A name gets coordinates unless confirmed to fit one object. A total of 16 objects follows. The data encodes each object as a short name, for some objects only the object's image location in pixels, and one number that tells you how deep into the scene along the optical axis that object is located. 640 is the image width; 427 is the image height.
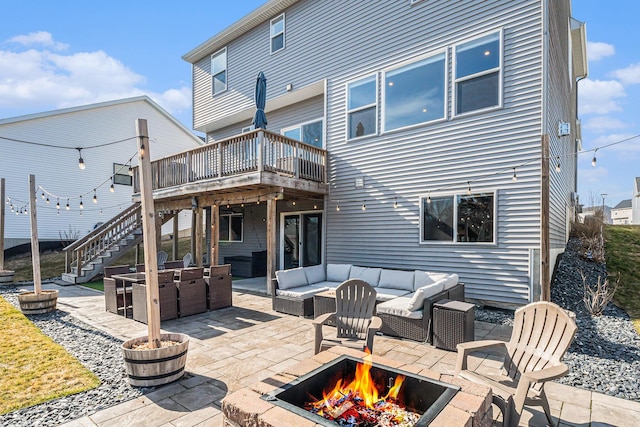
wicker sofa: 4.70
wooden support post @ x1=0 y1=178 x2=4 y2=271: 10.18
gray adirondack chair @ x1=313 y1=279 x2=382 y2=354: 4.01
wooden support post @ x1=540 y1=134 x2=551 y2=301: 5.00
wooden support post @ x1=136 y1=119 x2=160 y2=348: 3.43
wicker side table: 4.29
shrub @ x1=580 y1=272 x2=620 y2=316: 5.61
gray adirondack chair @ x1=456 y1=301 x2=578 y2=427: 2.36
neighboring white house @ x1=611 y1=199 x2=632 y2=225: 39.59
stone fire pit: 1.80
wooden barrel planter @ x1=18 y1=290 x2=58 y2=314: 6.23
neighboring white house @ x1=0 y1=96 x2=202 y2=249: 13.59
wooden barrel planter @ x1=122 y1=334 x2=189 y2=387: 3.29
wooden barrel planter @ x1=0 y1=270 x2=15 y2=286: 9.75
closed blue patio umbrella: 8.69
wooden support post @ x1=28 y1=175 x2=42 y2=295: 6.23
